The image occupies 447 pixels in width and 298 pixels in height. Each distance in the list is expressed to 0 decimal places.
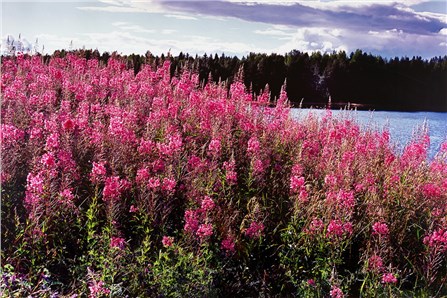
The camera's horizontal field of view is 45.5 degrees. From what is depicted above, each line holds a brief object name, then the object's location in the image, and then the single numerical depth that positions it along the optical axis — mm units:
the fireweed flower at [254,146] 6055
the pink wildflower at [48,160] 4664
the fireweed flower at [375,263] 4785
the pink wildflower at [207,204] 4867
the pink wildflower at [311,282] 4824
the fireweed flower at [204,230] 4586
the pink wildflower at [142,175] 5007
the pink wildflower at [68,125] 5488
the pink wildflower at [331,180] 5589
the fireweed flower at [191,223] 4693
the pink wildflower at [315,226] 5035
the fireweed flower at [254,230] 5035
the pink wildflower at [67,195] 4613
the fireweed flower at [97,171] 4918
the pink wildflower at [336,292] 4445
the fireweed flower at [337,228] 4902
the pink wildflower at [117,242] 4395
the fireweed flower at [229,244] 4926
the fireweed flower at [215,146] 5781
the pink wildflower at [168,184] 4848
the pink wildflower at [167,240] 4508
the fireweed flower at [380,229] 4984
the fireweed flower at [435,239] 5004
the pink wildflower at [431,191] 6043
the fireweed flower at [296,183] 5367
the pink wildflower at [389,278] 4645
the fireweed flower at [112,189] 4664
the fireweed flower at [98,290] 4004
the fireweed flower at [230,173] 5473
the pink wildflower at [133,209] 4872
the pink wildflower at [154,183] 4867
